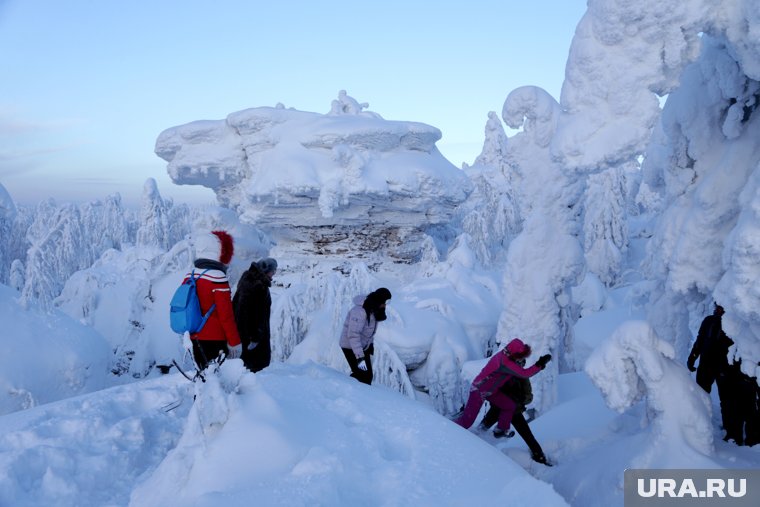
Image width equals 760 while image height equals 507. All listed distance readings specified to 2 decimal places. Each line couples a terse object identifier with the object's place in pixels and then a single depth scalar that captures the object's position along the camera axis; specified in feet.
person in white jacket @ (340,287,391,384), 17.63
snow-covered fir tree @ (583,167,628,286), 90.27
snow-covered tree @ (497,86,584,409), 23.85
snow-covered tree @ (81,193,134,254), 113.60
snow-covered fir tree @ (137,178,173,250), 95.50
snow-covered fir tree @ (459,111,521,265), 82.12
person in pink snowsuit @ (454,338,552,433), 15.66
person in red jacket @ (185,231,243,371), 12.56
